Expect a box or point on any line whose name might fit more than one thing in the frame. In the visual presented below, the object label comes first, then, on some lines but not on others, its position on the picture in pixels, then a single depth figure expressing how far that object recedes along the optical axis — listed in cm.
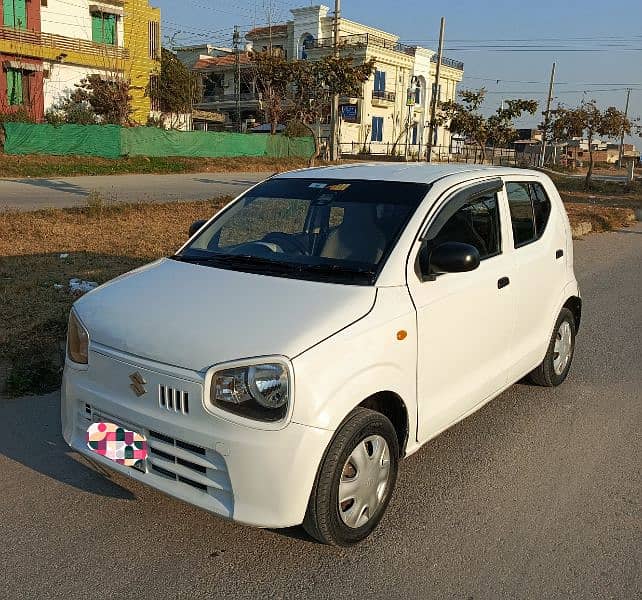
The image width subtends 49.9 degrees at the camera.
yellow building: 3734
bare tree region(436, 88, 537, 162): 3247
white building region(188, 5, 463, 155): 6012
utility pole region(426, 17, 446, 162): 3703
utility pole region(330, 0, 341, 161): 3522
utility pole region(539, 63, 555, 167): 3853
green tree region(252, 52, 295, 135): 3381
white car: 286
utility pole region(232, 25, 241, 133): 6158
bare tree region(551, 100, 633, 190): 3406
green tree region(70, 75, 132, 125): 3809
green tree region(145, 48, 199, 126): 5012
